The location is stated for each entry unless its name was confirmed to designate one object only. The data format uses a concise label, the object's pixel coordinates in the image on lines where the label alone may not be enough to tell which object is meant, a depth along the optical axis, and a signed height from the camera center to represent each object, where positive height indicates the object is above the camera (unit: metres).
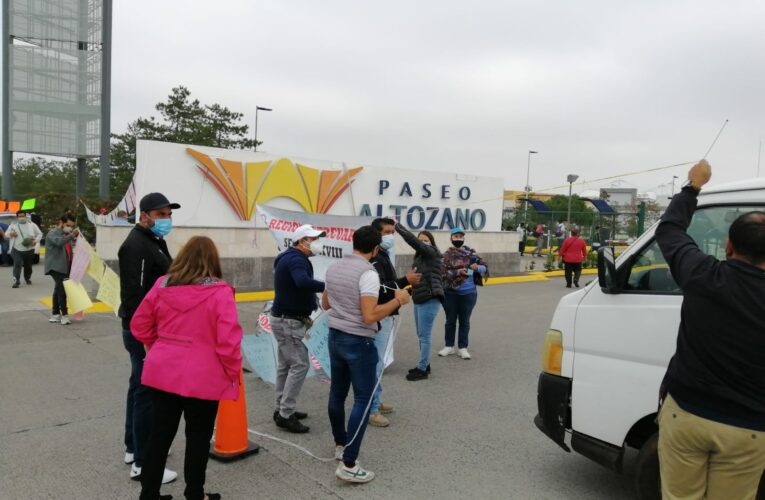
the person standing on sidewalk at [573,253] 15.66 -0.64
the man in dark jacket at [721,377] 2.19 -0.55
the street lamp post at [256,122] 36.24 +6.75
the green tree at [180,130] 41.06 +6.06
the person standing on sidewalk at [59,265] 9.22 -0.92
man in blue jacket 4.87 -0.86
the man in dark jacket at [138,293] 3.79 -0.56
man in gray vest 3.87 -0.74
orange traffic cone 4.25 -1.61
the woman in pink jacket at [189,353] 3.19 -0.78
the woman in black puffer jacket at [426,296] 6.46 -0.83
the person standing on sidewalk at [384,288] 4.75 -0.56
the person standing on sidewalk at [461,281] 7.29 -0.72
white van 3.14 -0.68
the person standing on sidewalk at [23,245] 13.15 -0.90
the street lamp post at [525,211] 25.66 +0.78
